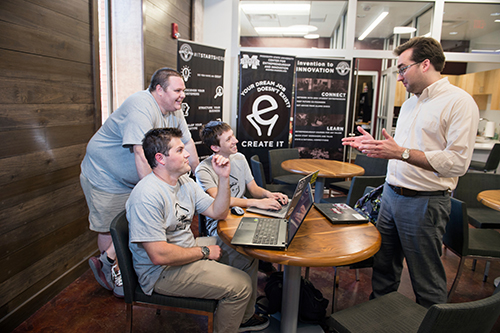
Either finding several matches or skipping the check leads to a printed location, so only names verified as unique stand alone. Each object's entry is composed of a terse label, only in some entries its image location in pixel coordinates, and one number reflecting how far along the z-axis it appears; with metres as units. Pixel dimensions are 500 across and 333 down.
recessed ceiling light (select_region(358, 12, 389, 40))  5.58
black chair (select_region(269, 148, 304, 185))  4.16
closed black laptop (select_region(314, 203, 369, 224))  1.83
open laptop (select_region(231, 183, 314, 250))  1.52
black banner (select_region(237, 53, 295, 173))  4.97
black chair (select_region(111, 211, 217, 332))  1.59
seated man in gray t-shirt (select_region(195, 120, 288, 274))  2.04
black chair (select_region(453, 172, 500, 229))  3.05
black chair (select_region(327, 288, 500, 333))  0.96
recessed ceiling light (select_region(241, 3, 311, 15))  5.56
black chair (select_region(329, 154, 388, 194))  3.86
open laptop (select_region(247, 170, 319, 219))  1.66
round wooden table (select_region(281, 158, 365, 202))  3.41
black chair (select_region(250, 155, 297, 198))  3.27
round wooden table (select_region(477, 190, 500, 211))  2.33
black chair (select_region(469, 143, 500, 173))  5.43
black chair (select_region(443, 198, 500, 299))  2.25
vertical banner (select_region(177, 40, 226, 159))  4.08
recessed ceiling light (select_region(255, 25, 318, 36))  5.98
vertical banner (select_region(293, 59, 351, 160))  5.21
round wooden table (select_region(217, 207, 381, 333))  1.43
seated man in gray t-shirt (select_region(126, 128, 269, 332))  1.55
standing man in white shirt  1.78
